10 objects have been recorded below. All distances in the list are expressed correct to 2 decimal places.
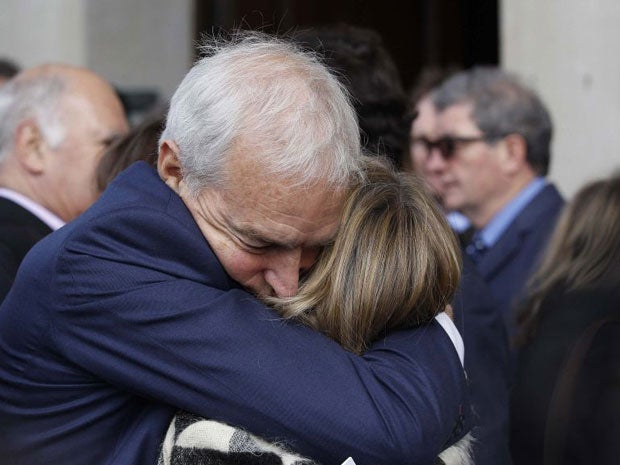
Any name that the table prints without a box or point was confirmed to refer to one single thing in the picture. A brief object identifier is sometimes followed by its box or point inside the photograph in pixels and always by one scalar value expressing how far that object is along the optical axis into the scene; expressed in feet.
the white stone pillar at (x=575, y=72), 38.47
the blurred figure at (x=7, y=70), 33.94
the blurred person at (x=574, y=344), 19.10
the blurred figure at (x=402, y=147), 19.01
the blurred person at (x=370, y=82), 19.57
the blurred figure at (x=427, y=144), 35.89
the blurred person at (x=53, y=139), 22.68
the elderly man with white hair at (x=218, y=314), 13.11
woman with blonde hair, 13.88
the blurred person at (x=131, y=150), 19.03
